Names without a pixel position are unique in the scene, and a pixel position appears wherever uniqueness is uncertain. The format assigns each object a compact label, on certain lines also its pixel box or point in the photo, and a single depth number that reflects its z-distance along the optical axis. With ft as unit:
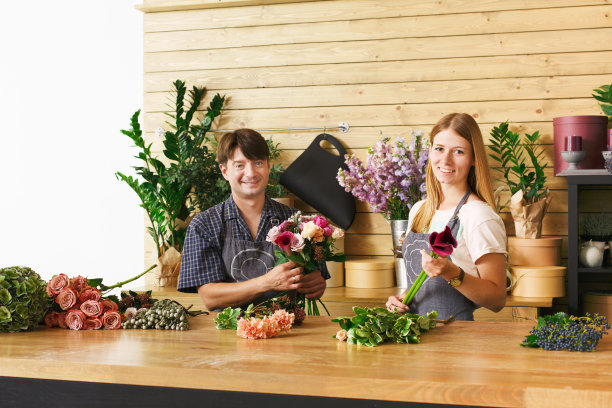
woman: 7.19
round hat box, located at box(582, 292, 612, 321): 11.59
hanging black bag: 13.61
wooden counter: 4.64
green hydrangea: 6.48
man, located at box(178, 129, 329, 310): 8.44
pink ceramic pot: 11.85
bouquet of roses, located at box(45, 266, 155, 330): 6.82
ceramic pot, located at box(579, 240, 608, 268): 11.72
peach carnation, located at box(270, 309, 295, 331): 6.52
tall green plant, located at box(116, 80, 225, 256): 13.75
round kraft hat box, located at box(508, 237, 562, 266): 12.04
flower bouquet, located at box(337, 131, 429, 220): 12.32
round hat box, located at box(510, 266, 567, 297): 11.68
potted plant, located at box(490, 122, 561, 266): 12.05
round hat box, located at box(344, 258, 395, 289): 12.69
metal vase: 12.49
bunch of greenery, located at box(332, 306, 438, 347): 5.96
